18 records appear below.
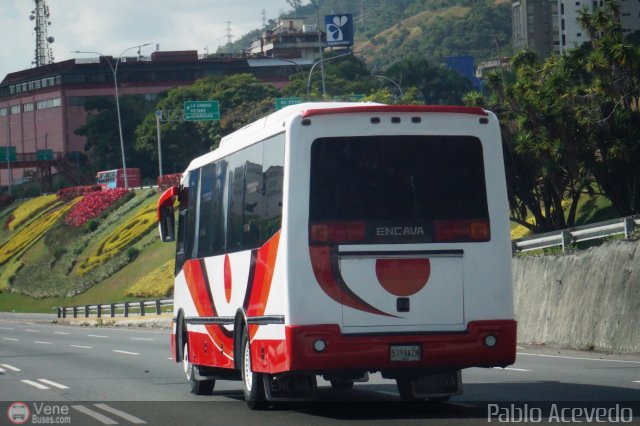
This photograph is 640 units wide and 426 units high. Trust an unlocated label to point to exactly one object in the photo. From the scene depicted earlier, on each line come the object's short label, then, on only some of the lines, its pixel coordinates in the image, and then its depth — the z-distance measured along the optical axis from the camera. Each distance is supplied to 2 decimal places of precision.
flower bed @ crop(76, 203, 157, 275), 86.19
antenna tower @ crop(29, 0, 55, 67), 195.82
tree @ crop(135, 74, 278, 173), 121.44
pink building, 162.75
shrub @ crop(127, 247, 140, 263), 82.69
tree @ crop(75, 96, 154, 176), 142.88
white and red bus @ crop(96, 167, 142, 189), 116.94
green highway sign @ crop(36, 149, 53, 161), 139.00
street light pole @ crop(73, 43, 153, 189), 109.94
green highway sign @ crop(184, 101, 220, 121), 93.44
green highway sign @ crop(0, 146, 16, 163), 133.75
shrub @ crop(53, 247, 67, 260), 92.81
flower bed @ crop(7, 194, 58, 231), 112.12
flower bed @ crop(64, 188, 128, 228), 99.71
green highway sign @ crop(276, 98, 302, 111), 80.66
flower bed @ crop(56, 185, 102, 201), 109.88
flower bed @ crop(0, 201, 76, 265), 101.25
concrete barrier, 23.64
